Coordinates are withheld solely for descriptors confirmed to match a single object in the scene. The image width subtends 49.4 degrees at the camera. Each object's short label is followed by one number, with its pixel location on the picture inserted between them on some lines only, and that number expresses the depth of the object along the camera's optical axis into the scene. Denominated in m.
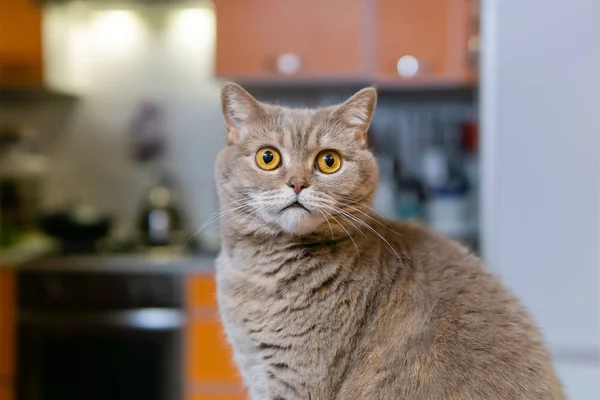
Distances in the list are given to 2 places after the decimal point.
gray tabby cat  0.85
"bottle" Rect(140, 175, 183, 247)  2.49
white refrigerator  1.46
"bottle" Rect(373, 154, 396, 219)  2.44
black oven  2.18
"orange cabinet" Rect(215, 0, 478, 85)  2.27
